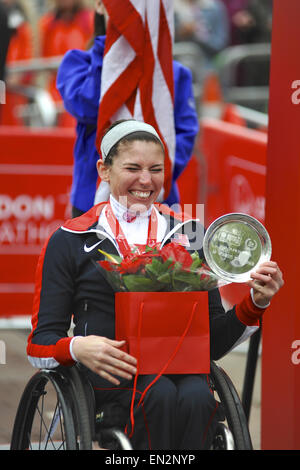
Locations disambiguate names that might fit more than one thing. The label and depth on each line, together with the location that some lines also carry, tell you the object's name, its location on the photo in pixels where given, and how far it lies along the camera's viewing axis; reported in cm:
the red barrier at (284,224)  719
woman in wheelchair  569
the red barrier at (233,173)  1309
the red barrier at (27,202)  1295
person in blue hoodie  841
